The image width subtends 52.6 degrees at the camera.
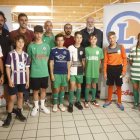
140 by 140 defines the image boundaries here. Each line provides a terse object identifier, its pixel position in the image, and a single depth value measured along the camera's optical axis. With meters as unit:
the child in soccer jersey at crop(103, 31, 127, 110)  2.83
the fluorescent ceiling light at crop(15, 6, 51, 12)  6.85
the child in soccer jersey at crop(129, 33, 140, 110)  2.78
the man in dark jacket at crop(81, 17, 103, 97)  3.13
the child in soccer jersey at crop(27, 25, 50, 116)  2.45
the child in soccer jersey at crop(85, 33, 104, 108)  2.80
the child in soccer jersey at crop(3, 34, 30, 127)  2.22
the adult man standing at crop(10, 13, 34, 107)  2.62
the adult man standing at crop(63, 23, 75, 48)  3.02
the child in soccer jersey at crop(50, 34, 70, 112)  2.60
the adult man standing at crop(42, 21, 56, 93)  2.88
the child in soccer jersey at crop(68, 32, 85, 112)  2.72
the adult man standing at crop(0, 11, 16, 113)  2.42
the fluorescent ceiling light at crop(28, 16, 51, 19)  8.74
